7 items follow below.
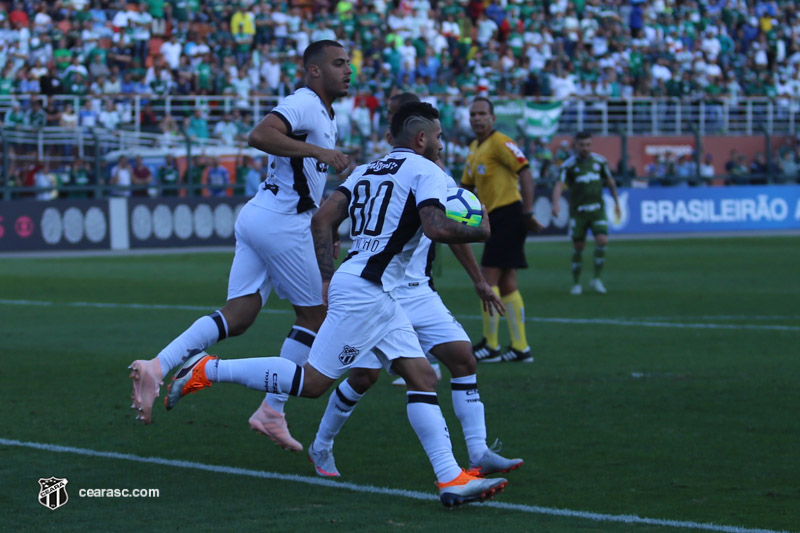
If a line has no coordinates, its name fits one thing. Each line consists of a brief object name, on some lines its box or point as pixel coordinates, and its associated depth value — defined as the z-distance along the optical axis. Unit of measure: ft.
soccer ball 39.93
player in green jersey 118.83
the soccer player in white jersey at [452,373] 43.72
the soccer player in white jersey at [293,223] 48.65
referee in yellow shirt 74.90
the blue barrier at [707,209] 229.04
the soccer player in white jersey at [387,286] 40.09
